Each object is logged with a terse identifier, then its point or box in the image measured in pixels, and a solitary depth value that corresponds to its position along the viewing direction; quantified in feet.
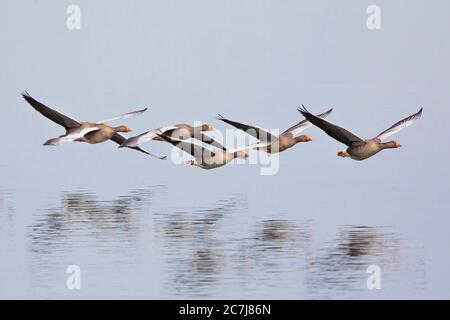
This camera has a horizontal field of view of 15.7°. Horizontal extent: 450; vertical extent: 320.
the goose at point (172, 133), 99.25
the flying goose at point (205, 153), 96.27
